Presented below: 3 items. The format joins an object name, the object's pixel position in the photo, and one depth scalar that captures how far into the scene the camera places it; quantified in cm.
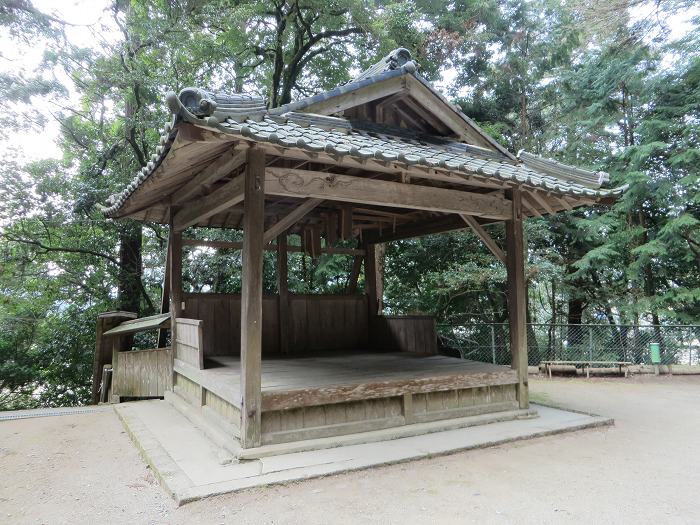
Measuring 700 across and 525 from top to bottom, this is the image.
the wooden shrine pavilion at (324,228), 386
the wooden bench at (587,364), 955
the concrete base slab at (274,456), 335
